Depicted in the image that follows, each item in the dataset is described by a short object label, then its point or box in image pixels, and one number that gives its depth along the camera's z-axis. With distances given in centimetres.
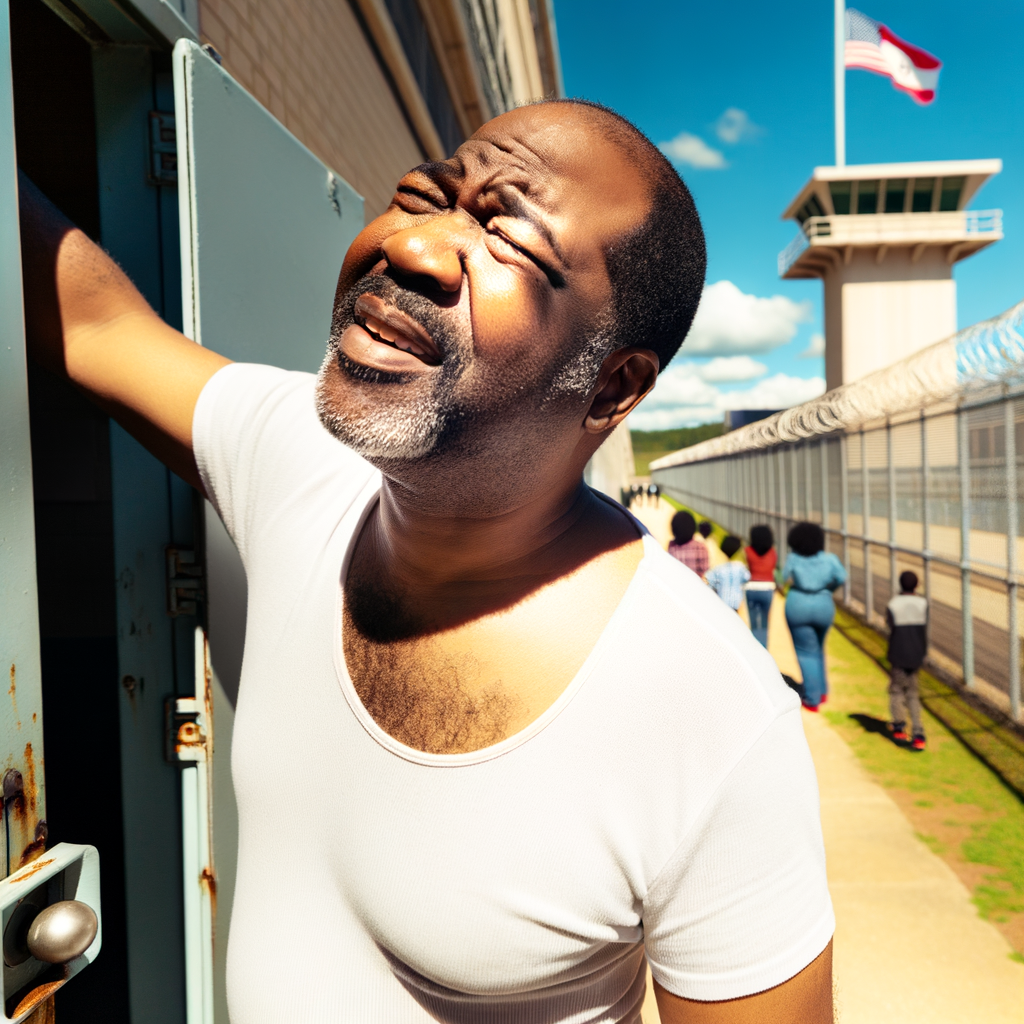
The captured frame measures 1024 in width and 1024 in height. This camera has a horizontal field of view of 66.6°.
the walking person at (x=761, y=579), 839
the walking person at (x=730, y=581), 782
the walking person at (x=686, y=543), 828
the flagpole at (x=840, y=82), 2927
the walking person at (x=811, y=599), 735
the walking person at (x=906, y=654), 670
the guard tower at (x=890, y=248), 3275
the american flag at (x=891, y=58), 2856
